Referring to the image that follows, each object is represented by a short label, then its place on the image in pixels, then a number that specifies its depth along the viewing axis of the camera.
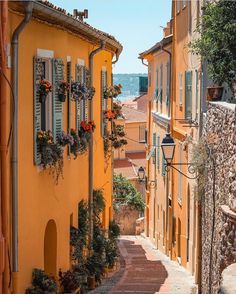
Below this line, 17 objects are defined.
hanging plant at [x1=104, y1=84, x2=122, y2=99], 21.83
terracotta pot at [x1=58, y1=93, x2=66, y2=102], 13.91
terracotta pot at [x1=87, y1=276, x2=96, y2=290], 18.36
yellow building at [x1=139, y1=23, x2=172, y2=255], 29.67
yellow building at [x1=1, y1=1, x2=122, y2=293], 10.84
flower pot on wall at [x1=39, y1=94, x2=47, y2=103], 12.50
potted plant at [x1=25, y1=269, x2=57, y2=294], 12.28
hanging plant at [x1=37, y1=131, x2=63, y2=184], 12.40
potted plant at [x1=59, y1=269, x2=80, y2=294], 14.60
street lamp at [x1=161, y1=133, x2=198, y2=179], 17.30
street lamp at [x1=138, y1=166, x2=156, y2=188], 36.17
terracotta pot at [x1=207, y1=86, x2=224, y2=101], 17.17
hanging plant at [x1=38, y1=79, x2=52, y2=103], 12.36
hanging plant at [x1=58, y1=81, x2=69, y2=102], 13.88
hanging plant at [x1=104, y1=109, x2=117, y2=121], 21.74
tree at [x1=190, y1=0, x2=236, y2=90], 15.45
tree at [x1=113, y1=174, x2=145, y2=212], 45.69
